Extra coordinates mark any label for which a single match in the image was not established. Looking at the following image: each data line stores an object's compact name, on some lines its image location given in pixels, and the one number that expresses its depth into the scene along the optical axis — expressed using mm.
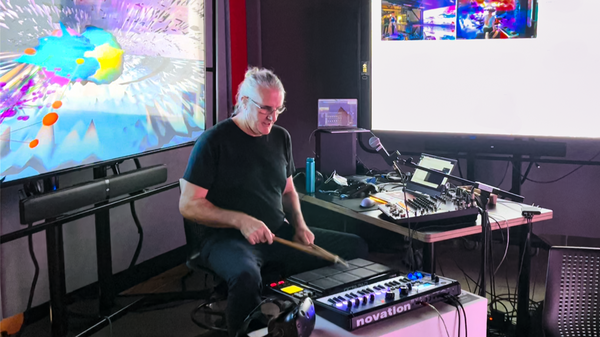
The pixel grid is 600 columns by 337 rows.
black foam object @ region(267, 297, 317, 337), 1342
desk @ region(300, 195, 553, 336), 2090
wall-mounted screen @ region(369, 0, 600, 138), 2936
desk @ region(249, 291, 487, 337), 1492
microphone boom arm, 1949
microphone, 2412
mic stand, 1959
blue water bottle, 2770
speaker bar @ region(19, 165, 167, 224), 2012
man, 2125
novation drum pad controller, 1511
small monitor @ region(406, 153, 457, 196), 2466
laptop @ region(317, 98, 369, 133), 3250
